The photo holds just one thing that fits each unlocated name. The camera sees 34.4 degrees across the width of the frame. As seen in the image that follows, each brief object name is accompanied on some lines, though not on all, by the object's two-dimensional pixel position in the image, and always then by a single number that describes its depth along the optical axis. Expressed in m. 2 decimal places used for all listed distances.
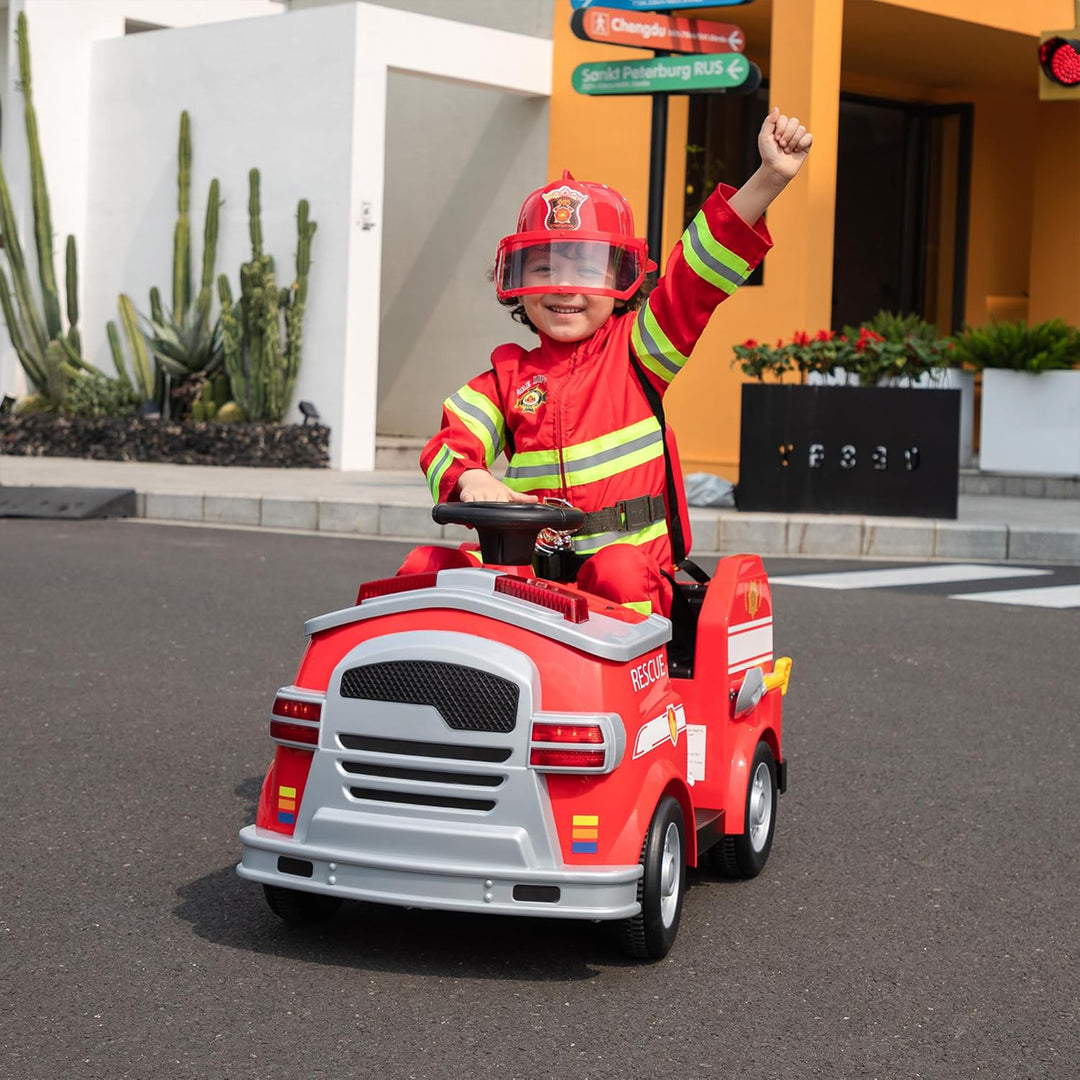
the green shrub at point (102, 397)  18.61
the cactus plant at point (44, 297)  19.00
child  3.87
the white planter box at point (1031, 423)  15.80
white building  17.16
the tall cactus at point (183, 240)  18.39
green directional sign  12.62
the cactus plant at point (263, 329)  17.20
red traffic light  11.02
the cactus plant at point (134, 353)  18.61
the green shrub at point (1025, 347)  15.63
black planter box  12.30
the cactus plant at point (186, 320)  17.95
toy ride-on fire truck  3.22
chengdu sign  12.98
